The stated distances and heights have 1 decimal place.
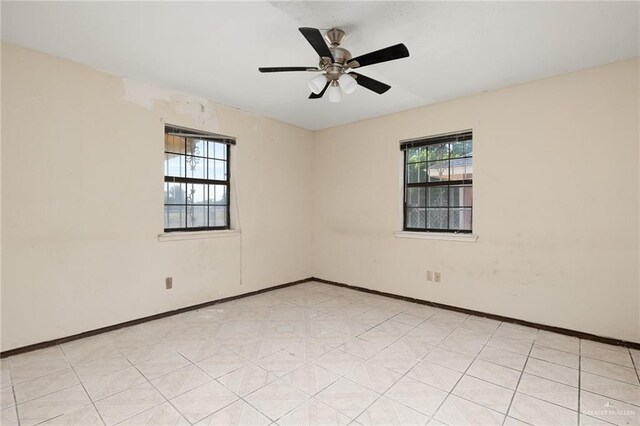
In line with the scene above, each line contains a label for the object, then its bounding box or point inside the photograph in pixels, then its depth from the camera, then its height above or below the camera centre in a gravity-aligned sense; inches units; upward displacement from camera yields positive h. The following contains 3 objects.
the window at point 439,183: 146.0 +15.6
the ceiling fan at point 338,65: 79.4 +42.3
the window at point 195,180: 142.4 +16.2
